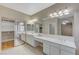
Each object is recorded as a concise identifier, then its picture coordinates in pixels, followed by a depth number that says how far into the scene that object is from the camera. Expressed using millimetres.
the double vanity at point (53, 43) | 1127
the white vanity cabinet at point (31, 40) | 1651
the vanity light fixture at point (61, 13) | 1214
